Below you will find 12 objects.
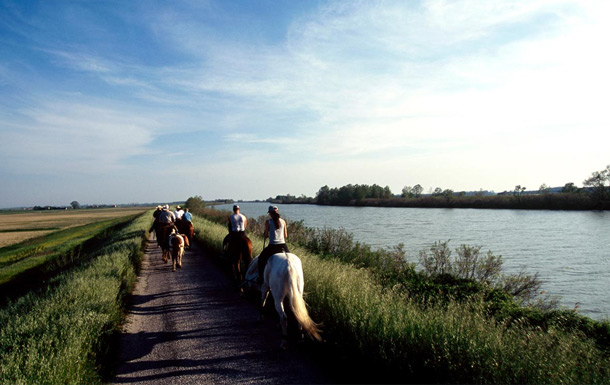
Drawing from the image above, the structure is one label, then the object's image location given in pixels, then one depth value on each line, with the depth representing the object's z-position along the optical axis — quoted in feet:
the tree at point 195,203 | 188.50
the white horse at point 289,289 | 16.85
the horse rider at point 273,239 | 21.12
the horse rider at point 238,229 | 28.19
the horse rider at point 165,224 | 44.35
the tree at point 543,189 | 217.66
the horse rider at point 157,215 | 52.83
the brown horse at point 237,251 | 28.37
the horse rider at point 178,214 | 64.60
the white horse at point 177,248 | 39.70
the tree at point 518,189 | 208.16
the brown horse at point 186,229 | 52.39
